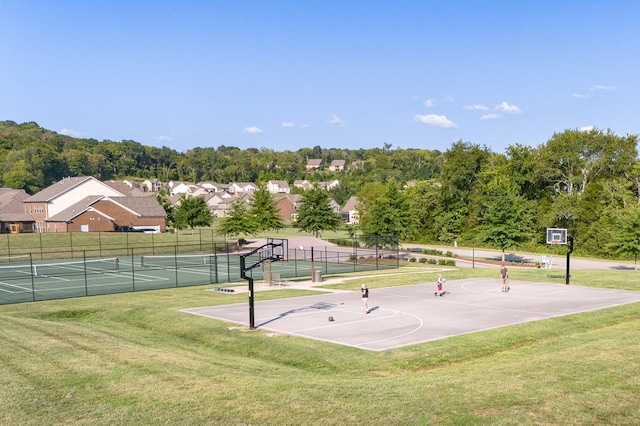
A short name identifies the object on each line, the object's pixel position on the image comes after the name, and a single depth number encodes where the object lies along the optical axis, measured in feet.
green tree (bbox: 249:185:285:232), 273.95
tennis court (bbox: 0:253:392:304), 136.05
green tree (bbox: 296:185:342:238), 268.62
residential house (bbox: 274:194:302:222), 480.23
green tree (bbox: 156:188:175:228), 347.77
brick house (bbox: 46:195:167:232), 290.97
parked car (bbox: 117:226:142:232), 302.08
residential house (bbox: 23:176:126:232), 312.29
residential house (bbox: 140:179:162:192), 622.95
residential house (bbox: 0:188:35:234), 308.60
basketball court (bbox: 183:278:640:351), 76.89
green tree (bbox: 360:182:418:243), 219.20
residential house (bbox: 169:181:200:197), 603.26
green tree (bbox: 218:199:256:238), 259.60
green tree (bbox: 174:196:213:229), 320.91
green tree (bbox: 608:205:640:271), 163.84
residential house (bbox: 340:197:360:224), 469.98
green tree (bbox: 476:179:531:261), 190.73
